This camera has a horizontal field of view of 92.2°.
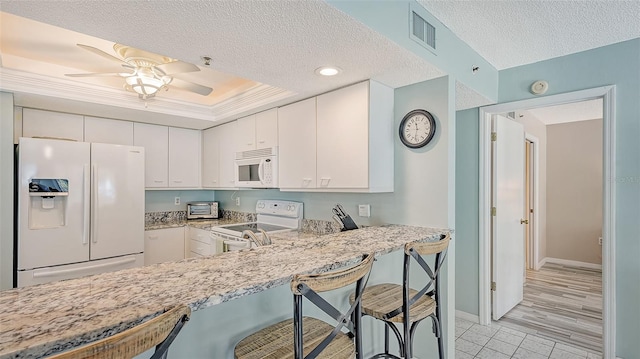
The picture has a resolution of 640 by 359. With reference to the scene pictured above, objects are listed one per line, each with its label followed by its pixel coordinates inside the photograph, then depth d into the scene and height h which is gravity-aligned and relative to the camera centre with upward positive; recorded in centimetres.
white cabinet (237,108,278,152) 305 +53
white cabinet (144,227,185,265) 349 -76
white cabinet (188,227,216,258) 350 -73
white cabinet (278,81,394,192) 226 +32
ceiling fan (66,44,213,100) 227 +84
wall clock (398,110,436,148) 221 +39
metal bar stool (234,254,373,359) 98 -64
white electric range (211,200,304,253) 305 -50
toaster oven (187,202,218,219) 423 -41
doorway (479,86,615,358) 232 -4
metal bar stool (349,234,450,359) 147 -64
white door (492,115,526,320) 302 -35
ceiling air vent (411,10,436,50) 179 +91
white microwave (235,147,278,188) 303 +13
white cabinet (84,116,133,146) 336 +55
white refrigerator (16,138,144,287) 258 -27
